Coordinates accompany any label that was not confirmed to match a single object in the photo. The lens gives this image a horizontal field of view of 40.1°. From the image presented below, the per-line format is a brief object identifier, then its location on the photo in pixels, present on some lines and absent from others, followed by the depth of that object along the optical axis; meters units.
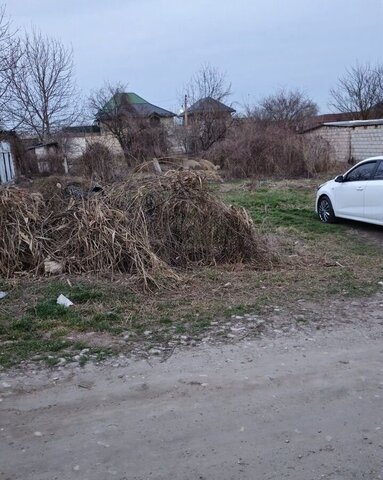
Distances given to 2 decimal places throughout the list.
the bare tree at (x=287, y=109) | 42.34
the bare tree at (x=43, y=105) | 37.19
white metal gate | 26.52
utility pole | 34.00
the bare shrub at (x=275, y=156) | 25.56
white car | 10.66
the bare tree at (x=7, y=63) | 18.22
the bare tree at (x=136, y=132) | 30.41
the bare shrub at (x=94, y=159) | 22.87
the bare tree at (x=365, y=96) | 48.90
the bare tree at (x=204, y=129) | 32.69
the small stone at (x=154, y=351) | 4.80
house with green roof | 31.94
